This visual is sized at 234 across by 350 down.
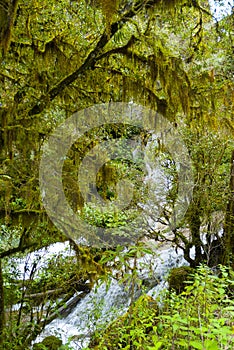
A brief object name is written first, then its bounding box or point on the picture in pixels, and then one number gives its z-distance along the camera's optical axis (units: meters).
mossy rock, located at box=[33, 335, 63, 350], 3.40
